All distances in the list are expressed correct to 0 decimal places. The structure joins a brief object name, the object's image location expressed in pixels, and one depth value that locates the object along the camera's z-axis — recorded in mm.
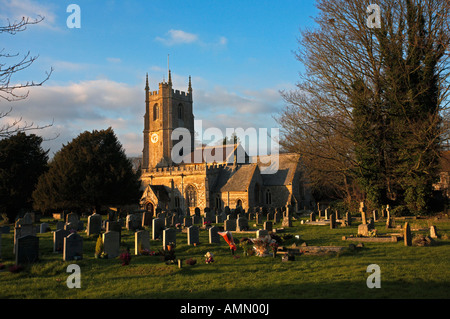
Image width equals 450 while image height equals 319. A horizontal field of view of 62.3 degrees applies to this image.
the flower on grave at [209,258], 10805
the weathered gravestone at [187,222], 20886
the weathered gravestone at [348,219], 19703
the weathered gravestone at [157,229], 15953
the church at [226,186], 37938
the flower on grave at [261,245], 11469
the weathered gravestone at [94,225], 17531
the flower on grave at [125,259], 10781
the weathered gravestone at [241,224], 18047
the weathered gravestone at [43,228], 20047
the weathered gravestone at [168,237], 13336
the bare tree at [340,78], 20594
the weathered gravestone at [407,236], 12094
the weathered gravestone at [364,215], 18812
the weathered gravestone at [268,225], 16609
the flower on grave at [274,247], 11370
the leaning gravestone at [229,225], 17844
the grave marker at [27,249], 11242
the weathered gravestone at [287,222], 20359
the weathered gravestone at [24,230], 14730
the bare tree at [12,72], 6438
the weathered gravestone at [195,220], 22905
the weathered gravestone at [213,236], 14284
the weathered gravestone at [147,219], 21453
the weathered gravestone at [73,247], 11695
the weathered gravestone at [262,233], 14016
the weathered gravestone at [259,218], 23230
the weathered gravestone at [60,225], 17827
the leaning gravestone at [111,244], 12141
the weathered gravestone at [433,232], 13508
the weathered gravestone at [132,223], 19736
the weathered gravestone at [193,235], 13969
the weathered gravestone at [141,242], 12586
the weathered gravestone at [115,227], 15930
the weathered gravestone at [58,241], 13289
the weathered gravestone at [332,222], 18625
